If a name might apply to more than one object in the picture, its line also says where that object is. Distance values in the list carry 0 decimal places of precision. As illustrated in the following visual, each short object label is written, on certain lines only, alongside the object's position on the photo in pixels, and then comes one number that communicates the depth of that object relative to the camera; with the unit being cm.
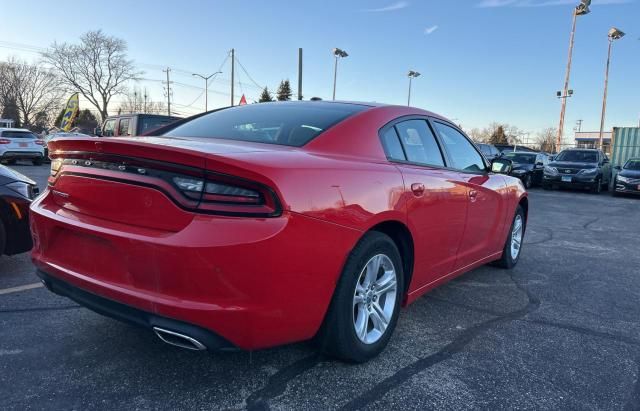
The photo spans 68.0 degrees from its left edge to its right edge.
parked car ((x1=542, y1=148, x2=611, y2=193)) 1622
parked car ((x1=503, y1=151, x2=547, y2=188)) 1748
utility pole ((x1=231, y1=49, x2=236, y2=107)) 3962
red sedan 200
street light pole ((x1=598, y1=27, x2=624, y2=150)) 3309
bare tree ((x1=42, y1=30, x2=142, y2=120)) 6391
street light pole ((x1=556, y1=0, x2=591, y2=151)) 3180
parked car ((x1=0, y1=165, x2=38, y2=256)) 405
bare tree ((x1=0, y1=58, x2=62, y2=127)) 7288
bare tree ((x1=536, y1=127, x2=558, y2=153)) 8520
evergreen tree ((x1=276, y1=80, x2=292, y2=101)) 5999
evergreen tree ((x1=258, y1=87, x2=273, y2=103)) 6012
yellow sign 3076
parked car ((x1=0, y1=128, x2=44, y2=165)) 1744
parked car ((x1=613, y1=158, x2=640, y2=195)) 1496
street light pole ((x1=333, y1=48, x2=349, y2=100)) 3772
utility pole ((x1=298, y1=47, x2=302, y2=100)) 2030
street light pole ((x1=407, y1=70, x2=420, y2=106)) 4748
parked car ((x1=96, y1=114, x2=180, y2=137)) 1252
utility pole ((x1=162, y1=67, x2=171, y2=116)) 7044
